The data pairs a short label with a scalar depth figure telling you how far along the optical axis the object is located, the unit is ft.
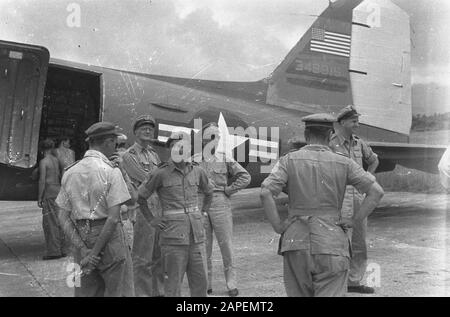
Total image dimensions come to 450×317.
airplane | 20.67
